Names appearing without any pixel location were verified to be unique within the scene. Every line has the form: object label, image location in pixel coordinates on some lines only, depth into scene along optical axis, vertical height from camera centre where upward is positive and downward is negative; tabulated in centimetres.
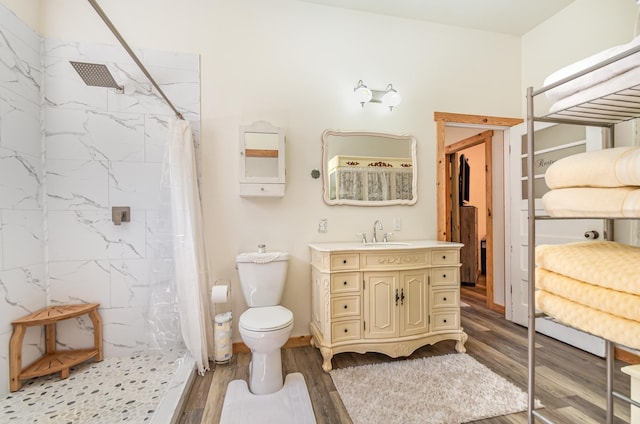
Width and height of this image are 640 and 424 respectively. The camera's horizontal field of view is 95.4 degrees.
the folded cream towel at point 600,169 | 85 +12
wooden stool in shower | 187 -93
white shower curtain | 211 -24
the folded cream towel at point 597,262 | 83 -18
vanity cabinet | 223 -71
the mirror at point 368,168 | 273 +41
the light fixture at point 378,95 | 266 +108
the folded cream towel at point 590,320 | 81 -35
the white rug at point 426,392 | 166 -117
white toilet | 185 -72
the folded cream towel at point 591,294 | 81 -27
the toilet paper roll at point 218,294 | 223 -63
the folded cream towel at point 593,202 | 86 +2
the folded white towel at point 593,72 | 93 +46
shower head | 196 +99
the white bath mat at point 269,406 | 164 -117
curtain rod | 119 +88
